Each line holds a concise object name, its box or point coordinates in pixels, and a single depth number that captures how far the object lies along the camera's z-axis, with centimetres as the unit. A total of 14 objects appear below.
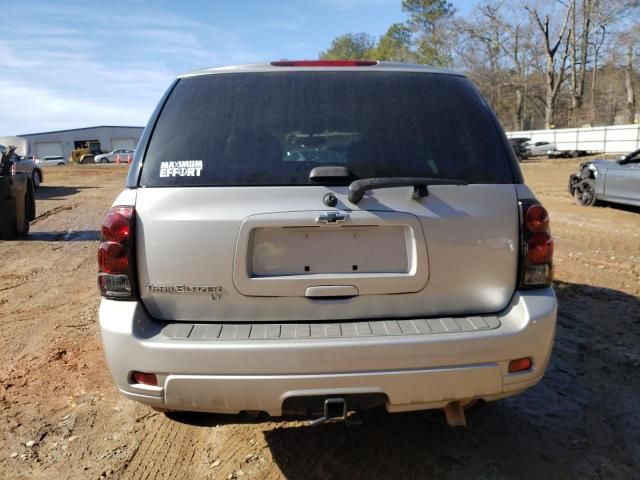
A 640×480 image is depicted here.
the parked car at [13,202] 911
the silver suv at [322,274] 229
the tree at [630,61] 4694
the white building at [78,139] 7562
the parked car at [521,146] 3656
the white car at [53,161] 5644
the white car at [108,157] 5447
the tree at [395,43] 6328
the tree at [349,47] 7269
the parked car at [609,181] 1044
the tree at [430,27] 5844
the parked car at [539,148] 3912
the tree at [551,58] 5088
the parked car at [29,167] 1803
